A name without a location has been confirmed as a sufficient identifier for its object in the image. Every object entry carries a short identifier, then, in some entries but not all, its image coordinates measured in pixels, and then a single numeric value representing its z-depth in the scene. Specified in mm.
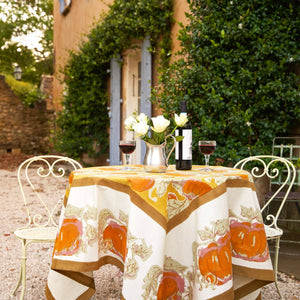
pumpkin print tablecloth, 1692
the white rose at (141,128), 1964
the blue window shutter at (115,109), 6945
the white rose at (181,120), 2008
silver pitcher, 2006
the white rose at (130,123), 2086
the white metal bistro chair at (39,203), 2273
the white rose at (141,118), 2043
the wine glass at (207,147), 2145
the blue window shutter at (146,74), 5902
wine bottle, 2102
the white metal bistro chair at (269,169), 3906
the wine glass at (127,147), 2135
